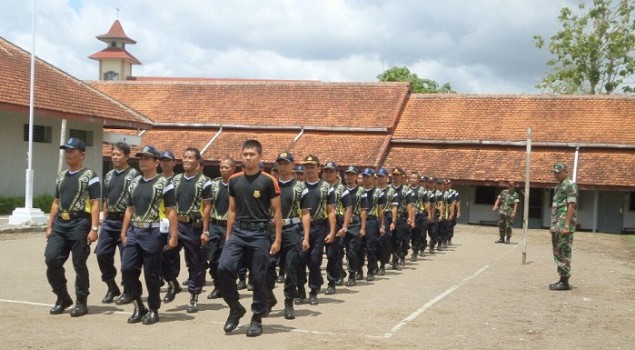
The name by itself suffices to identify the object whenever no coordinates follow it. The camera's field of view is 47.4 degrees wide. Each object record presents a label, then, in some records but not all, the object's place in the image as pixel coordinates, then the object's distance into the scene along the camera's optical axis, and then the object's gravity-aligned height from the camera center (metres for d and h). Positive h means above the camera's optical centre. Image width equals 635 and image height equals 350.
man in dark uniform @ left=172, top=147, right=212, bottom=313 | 9.49 -0.71
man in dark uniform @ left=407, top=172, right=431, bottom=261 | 16.52 -1.17
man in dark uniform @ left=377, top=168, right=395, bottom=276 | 13.21 -0.97
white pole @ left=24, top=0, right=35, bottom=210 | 19.84 -0.69
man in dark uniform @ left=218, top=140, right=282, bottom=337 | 7.55 -0.79
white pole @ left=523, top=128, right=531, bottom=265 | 14.64 -0.45
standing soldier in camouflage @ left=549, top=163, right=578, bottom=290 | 11.36 -0.76
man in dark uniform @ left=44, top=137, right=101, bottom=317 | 8.27 -0.87
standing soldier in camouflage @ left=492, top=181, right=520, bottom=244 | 21.25 -1.18
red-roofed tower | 72.62 +9.65
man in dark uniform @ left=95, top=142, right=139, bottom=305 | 9.08 -0.85
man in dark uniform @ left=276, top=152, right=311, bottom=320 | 8.71 -0.82
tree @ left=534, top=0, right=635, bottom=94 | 43.44 +7.59
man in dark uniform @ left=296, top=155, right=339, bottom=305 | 9.83 -0.78
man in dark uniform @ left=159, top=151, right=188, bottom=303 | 9.37 -1.40
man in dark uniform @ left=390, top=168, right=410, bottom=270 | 14.38 -1.13
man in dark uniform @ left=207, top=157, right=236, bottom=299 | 9.90 -0.84
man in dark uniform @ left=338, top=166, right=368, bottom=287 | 11.73 -0.99
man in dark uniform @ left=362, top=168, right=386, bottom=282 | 12.47 -0.97
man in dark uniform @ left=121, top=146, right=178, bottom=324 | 7.99 -0.91
